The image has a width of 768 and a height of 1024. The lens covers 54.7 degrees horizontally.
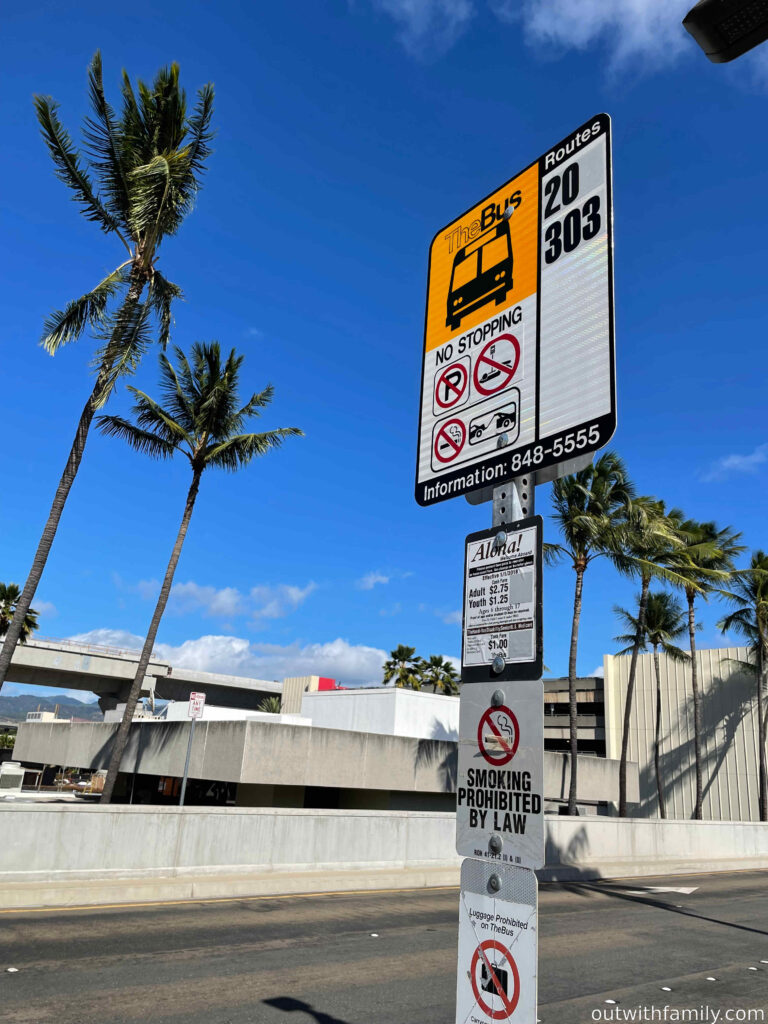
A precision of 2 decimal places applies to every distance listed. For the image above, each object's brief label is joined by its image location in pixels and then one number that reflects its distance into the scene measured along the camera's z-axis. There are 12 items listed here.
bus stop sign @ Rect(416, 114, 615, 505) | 2.99
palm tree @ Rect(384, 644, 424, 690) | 61.16
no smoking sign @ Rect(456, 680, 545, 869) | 2.54
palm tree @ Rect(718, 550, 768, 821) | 43.28
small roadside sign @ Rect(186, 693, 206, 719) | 16.19
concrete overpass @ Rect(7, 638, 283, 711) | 51.12
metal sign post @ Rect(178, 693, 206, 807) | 16.17
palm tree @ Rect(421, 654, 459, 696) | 61.62
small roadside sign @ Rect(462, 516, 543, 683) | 2.71
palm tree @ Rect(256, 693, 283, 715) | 63.93
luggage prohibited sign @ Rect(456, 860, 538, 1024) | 2.46
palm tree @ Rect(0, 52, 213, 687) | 16.98
